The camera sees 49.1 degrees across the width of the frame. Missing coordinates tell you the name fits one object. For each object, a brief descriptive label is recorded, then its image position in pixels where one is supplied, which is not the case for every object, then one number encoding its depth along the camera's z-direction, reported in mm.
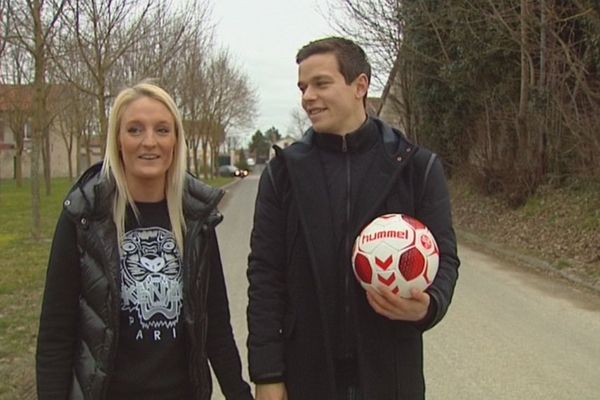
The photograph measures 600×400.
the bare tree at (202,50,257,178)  35753
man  2562
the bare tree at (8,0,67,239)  12812
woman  2479
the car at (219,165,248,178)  72438
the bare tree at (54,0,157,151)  13906
